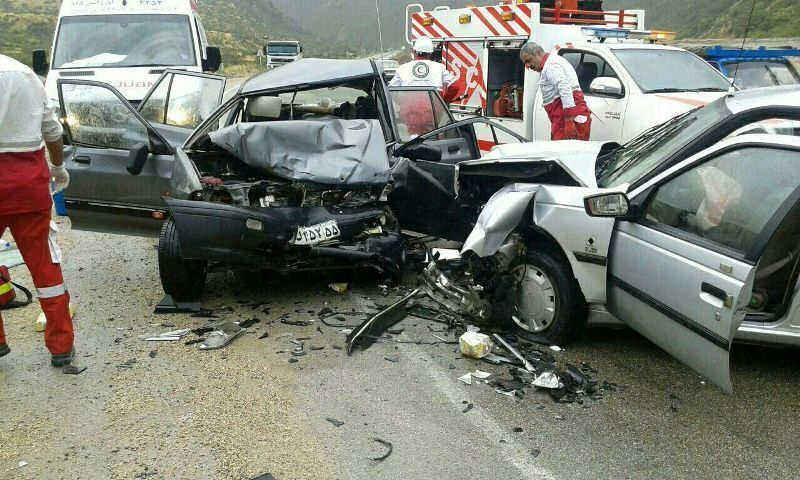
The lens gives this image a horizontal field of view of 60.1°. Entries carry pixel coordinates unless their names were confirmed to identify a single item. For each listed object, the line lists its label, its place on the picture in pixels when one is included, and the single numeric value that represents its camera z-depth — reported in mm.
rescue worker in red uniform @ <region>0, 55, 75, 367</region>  3906
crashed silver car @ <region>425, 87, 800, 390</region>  3180
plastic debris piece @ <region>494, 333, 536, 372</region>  4004
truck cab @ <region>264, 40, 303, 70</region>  35219
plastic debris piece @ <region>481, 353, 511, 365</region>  4125
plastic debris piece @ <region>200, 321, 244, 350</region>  4449
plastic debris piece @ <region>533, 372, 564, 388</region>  3754
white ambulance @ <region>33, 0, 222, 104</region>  9227
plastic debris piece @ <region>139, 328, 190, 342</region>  4566
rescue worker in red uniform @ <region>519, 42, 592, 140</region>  7137
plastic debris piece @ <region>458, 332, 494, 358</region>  4141
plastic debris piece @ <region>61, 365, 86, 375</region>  4105
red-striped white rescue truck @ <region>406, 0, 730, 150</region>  7416
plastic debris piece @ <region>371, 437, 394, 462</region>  3143
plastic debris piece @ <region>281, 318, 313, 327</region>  4777
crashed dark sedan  4844
